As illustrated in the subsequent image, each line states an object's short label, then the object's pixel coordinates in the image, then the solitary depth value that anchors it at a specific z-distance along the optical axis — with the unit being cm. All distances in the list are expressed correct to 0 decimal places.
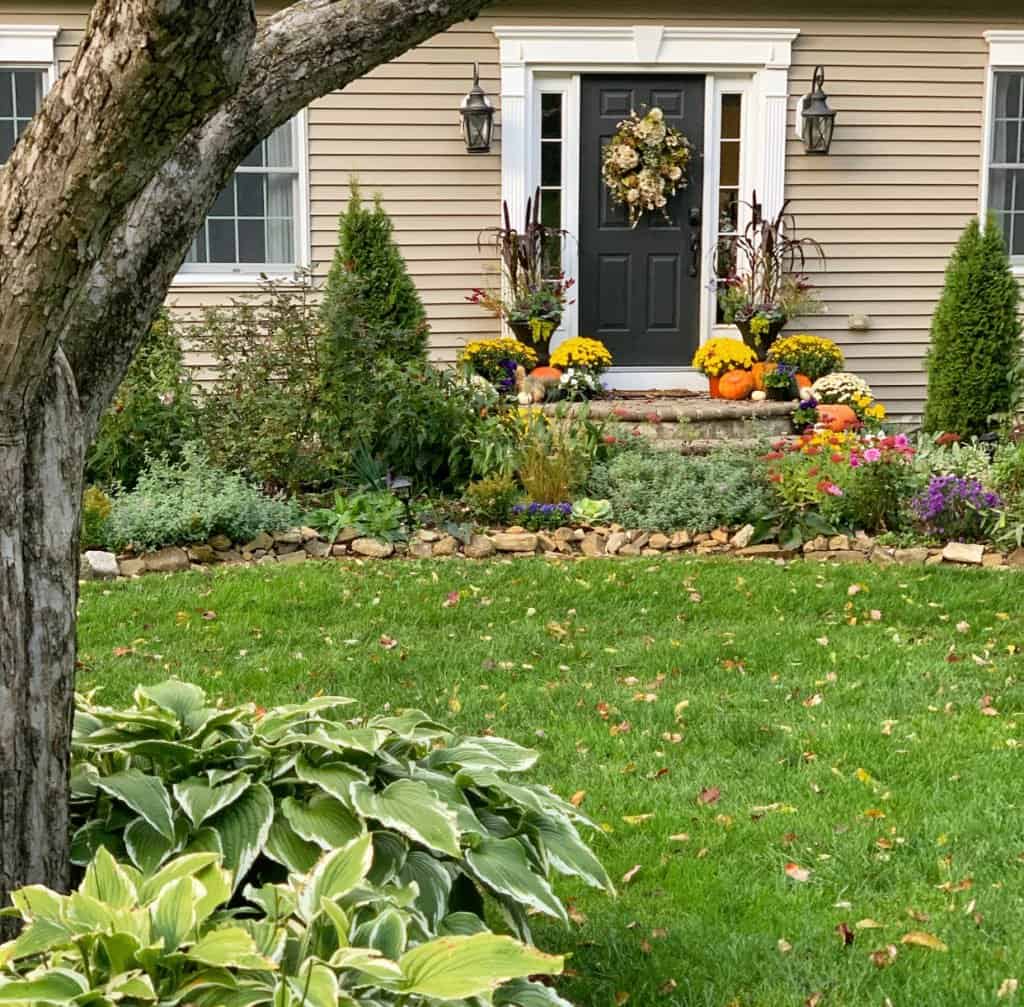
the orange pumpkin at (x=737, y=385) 920
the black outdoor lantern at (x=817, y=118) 957
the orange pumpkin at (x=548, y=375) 918
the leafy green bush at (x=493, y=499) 726
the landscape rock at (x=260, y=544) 687
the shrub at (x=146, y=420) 738
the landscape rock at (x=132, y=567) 641
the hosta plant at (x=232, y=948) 164
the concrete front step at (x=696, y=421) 857
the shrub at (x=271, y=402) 749
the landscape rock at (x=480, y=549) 681
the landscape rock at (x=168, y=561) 649
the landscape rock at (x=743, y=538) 700
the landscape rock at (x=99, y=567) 630
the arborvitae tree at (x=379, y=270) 920
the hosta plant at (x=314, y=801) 210
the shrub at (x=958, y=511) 698
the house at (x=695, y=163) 960
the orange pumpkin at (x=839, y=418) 873
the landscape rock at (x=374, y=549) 680
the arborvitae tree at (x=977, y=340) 931
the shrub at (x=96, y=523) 661
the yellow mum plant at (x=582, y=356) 936
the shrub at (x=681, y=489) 723
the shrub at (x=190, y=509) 664
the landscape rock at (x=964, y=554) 664
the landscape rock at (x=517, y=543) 692
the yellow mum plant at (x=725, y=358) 933
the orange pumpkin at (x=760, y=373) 928
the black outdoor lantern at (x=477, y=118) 943
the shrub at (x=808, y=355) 948
